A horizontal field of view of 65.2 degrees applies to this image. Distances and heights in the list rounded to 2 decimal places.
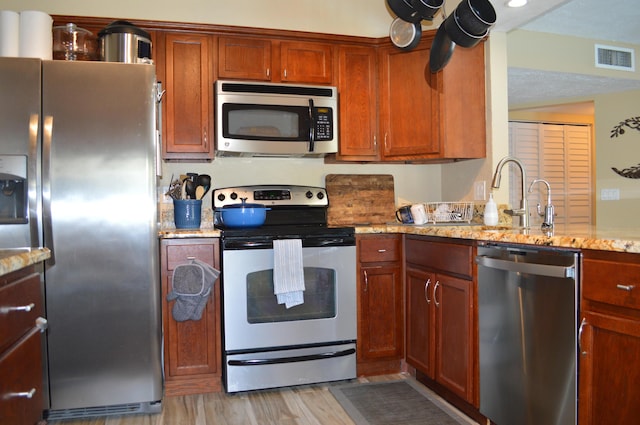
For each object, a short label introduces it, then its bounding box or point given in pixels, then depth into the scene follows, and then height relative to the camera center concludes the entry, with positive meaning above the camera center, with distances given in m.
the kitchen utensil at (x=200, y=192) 3.25 +0.09
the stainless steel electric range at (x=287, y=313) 2.78 -0.62
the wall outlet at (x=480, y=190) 3.35 +0.09
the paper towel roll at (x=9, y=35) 2.55 +0.89
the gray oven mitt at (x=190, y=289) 2.65 -0.44
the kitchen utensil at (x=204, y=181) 3.21 +0.16
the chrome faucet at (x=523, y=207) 2.64 -0.02
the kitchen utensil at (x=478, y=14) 2.40 +0.91
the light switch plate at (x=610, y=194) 5.72 +0.09
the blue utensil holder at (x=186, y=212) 3.09 -0.04
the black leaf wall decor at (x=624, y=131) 5.57 +0.79
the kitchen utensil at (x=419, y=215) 3.20 -0.07
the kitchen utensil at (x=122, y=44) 2.65 +0.87
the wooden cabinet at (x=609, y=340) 1.55 -0.45
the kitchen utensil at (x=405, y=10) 2.58 +1.02
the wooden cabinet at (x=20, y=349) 1.19 -0.36
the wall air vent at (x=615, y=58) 4.65 +1.36
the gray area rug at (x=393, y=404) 2.42 -1.05
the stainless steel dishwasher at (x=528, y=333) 1.80 -0.52
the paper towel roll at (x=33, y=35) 2.55 +0.89
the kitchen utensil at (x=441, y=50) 2.84 +0.90
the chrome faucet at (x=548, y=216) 2.43 -0.07
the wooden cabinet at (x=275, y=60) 3.22 +0.96
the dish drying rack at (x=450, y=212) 3.38 -0.06
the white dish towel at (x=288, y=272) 2.79 -0.38
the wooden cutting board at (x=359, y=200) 3.47 +0.03
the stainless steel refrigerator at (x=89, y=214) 2.32 -0.03
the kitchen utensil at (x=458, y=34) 2.51 +0.86
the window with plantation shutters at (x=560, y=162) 6.14 +0.50
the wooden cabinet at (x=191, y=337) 2.75 -0.73
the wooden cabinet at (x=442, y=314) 2.38 -0.58
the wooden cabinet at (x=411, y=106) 3.25 +0.66
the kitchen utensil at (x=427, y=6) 2.47 +0.98
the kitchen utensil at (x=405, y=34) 3.07 +1.06
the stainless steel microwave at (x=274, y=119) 3.12 +0.56
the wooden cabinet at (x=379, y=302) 3.03 -0.60
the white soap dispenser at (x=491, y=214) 2.88 -0.06
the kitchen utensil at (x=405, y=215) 3.27 -0.07
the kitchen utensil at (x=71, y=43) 2.73 +0.91
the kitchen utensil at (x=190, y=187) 3.21 +0.13
